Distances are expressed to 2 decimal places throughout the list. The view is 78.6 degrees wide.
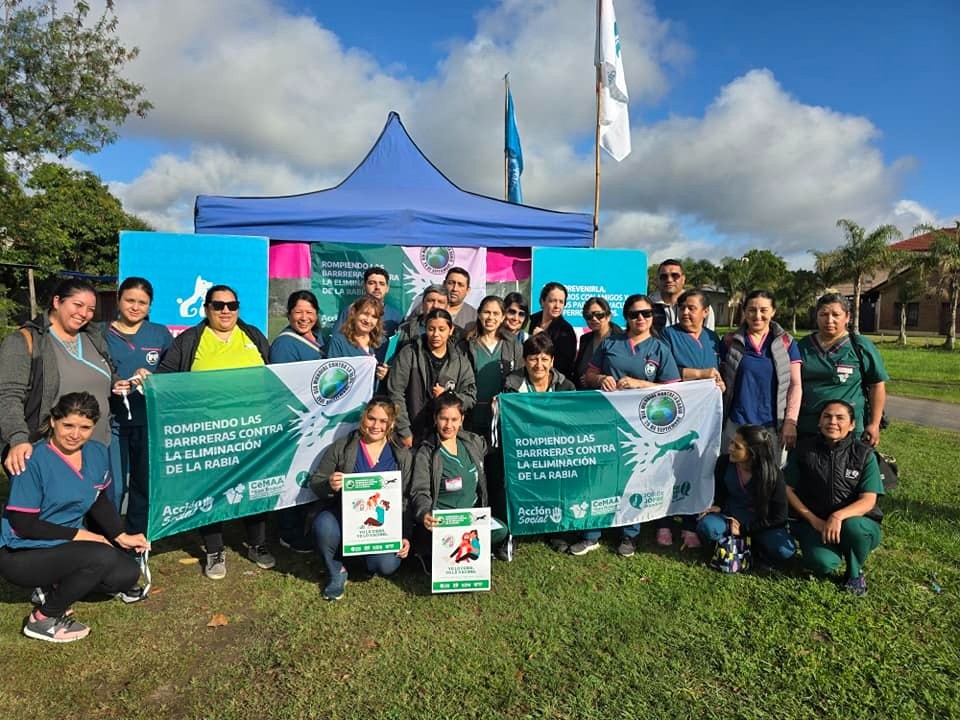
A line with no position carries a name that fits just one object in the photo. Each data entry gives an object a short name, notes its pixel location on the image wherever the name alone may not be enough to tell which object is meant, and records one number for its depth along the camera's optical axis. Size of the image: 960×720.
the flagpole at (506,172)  11.91
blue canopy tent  5.88
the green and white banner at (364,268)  6.16
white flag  7.62
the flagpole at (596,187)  6.82
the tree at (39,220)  13.44
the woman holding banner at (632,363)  4.39
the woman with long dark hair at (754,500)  4.11
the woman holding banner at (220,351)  3.95
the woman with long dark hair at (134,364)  3.93
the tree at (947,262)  31.31
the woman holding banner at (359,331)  4.52
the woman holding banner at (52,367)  3.32
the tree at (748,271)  53.06
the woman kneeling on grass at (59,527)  3.21
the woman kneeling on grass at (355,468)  3.84
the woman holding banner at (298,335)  4.39
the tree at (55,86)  13.88
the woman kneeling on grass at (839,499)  3.93
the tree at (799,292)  42.94
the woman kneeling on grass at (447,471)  3.94
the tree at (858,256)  36.25
